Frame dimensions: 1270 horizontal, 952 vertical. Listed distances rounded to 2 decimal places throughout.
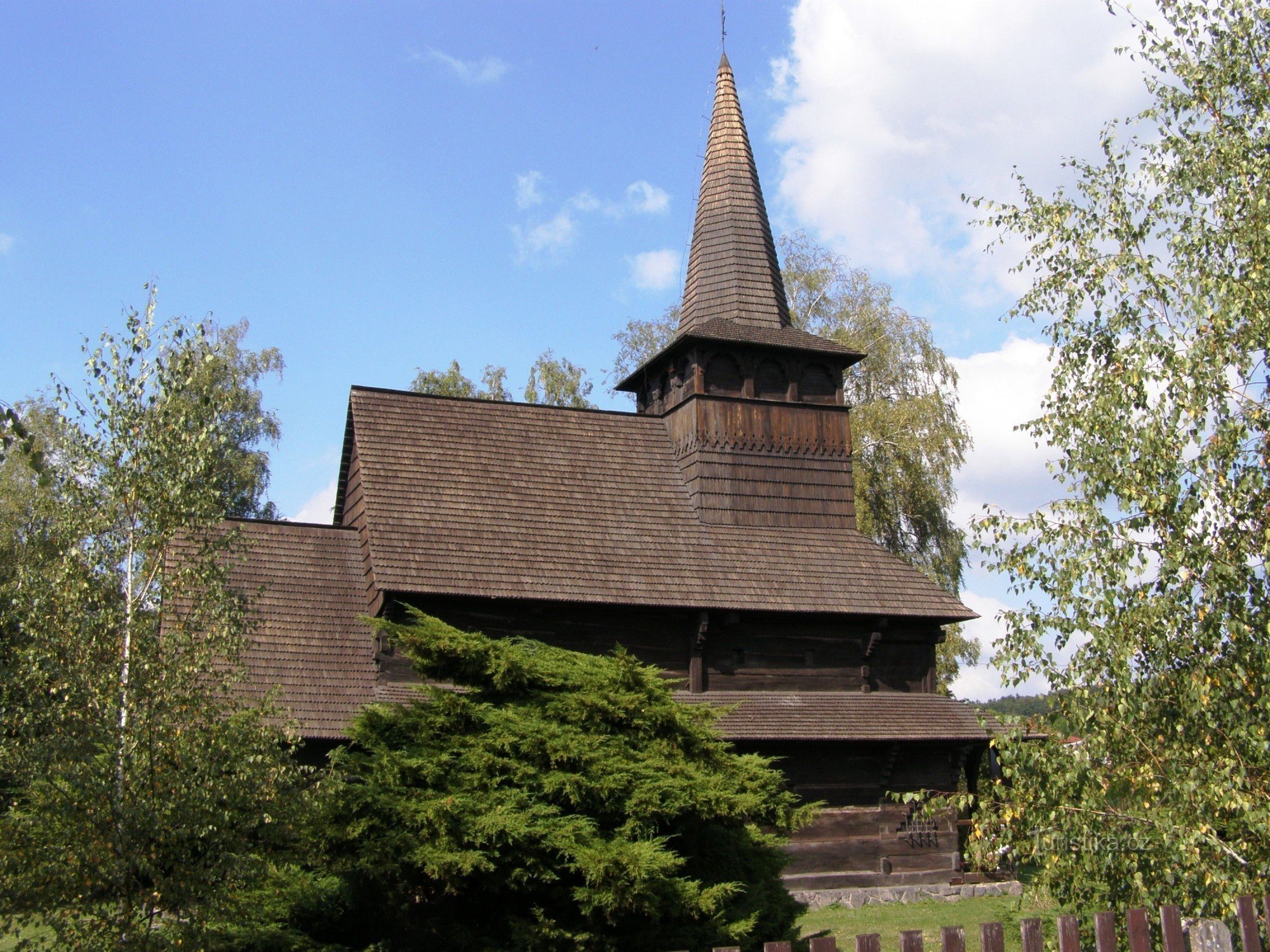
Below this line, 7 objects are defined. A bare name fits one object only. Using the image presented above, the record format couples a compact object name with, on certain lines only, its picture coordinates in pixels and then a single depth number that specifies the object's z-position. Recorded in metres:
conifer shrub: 8.02
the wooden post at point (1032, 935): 4.12
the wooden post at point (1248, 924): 4.47
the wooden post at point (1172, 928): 4.30
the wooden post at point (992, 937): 4.08
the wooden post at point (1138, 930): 4.35
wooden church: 16.16
